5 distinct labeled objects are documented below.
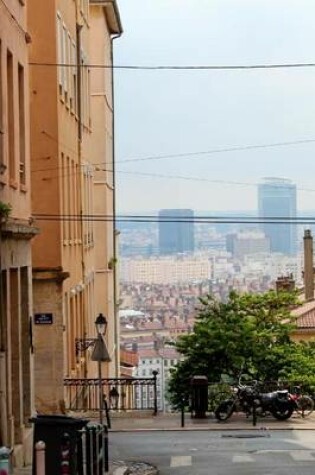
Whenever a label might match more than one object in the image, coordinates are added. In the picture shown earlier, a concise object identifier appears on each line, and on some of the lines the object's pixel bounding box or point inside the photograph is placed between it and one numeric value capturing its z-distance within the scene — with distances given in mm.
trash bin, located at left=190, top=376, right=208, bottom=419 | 32500
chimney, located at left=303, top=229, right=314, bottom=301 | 82188
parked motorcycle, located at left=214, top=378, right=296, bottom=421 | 31422
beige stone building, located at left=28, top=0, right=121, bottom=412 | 30172
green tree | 45531
